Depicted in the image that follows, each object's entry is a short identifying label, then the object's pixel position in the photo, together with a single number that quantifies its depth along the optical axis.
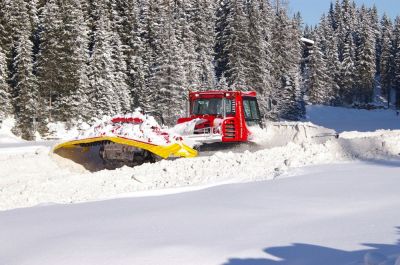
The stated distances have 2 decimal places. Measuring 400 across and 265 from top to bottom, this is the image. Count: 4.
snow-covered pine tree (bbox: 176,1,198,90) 47.94
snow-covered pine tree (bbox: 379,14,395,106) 82.00
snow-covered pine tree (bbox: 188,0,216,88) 52.75
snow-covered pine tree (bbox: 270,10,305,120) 54.94
